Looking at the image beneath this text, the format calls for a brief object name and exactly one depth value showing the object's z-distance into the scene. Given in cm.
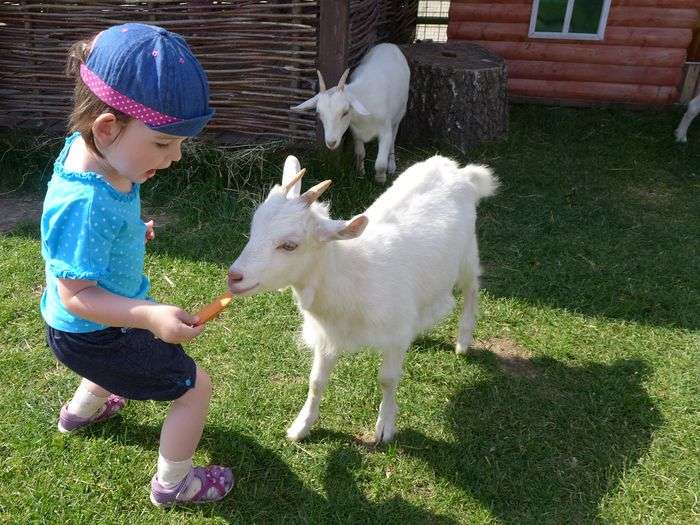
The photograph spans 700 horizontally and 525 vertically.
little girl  175
